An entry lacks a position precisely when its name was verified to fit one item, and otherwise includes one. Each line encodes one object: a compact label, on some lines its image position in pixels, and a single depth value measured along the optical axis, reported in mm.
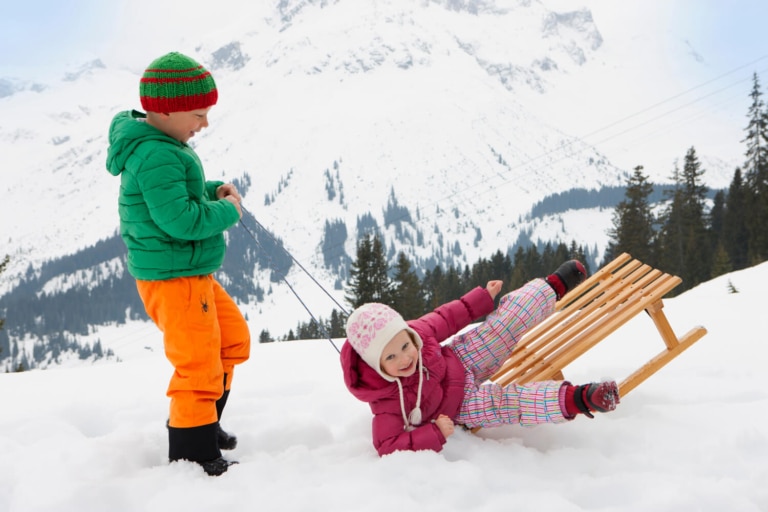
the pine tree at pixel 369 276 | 35438
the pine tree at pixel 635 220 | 41125
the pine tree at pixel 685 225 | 44812
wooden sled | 3783
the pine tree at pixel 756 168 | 40250
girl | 3148
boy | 2967
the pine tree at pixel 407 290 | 38178
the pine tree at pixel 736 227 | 45844
